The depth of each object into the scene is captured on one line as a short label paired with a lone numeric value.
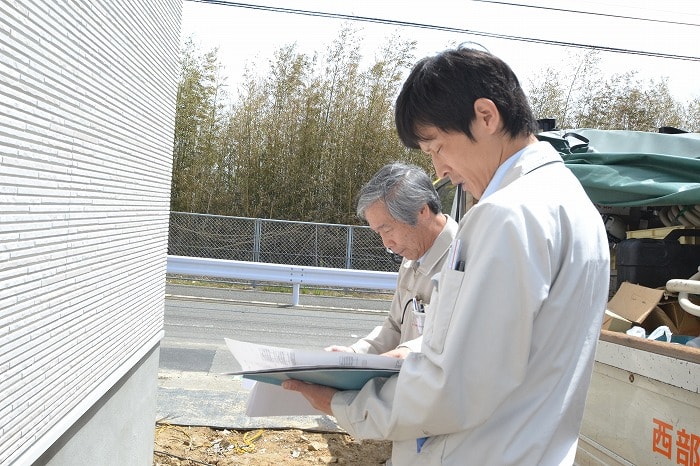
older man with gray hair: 2.71
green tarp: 3.71
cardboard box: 3.37
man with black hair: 1.31
